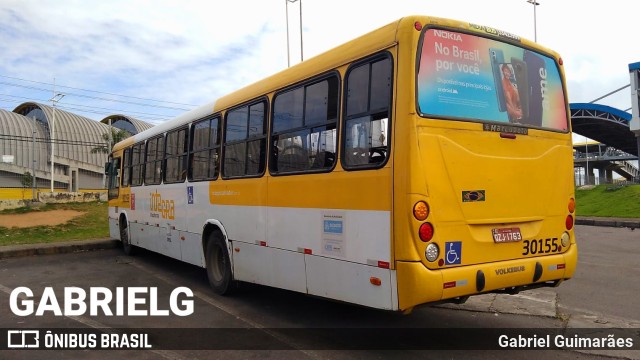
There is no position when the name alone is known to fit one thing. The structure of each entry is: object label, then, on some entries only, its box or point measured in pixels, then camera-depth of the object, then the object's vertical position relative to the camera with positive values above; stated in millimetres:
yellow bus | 4277 +248
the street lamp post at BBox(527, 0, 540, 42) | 33838 +13105
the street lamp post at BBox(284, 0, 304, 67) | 28562 +8784
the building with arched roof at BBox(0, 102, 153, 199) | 68625 +7988
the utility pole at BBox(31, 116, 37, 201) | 72544 +10987
